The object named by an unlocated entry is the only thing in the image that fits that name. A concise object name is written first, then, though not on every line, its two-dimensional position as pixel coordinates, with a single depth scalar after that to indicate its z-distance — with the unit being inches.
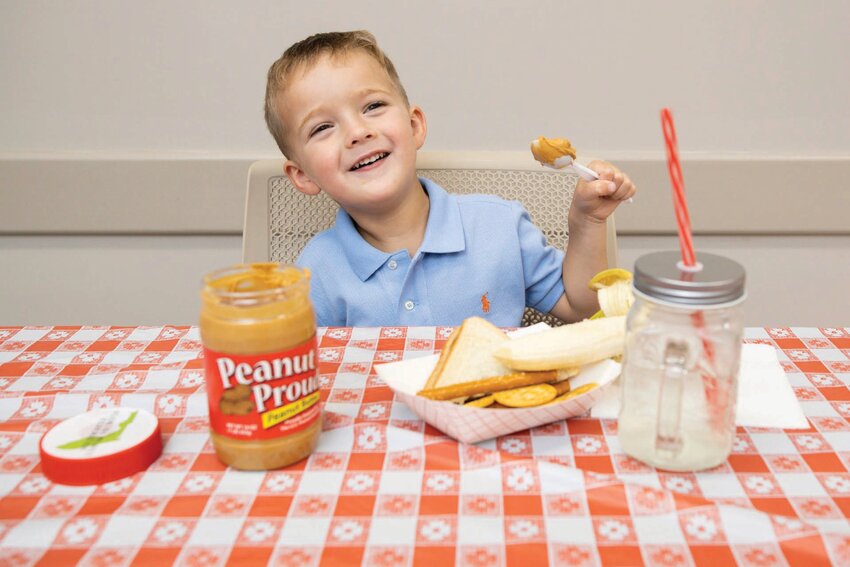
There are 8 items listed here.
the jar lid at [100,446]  25.6
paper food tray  26.8
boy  46.4
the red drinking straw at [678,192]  23.3
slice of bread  29.7
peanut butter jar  24.0
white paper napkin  29.0
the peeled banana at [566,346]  28.9
